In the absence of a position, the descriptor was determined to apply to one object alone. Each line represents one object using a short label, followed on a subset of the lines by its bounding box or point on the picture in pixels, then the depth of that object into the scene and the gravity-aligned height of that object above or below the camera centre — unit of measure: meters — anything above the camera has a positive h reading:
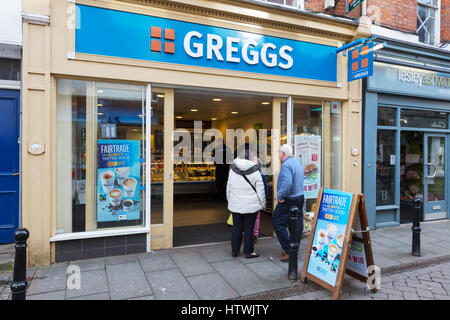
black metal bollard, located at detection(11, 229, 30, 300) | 2.70 -1.09
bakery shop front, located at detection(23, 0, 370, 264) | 4.58 +1.07
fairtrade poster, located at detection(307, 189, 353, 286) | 3.67 -1.05
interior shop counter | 10.40 -1.09
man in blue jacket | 4.61 -0.60
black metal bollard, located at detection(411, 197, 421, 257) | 5.21 -1.34
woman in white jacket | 4.84 -0.69
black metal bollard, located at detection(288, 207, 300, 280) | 3.94 -1.21
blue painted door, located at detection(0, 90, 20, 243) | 5.14 -0.13
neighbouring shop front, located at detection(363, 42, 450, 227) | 6.96 +0.67
